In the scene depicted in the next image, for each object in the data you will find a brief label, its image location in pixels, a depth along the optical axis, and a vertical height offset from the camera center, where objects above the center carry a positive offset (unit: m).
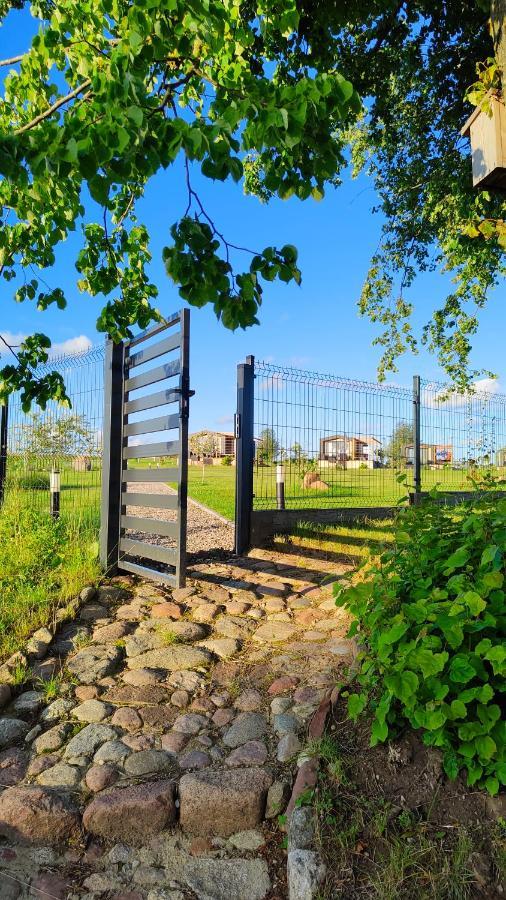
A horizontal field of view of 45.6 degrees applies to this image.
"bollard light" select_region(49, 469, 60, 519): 7.92 -0.30
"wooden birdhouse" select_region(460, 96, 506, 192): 3.65 +2.04
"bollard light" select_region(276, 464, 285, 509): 7.63 -0.24
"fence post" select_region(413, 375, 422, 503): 9.89 +0.48
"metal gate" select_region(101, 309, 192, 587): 5.21 +0.13
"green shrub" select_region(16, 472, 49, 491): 8.55 -0.18
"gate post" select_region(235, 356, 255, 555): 6.97 +0.29
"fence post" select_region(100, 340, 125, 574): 6.20 +0.16
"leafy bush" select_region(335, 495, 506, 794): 2.23 -0.70
